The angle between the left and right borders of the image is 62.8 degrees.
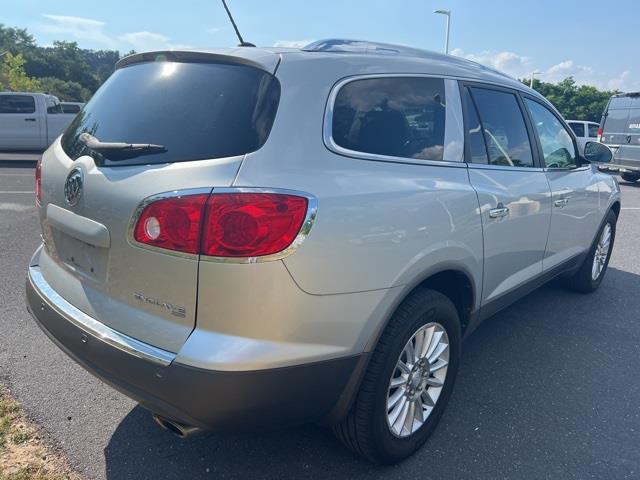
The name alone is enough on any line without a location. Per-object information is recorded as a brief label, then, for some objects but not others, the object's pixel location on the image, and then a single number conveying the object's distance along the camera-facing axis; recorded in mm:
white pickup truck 14344
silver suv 1798
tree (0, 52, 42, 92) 47906
